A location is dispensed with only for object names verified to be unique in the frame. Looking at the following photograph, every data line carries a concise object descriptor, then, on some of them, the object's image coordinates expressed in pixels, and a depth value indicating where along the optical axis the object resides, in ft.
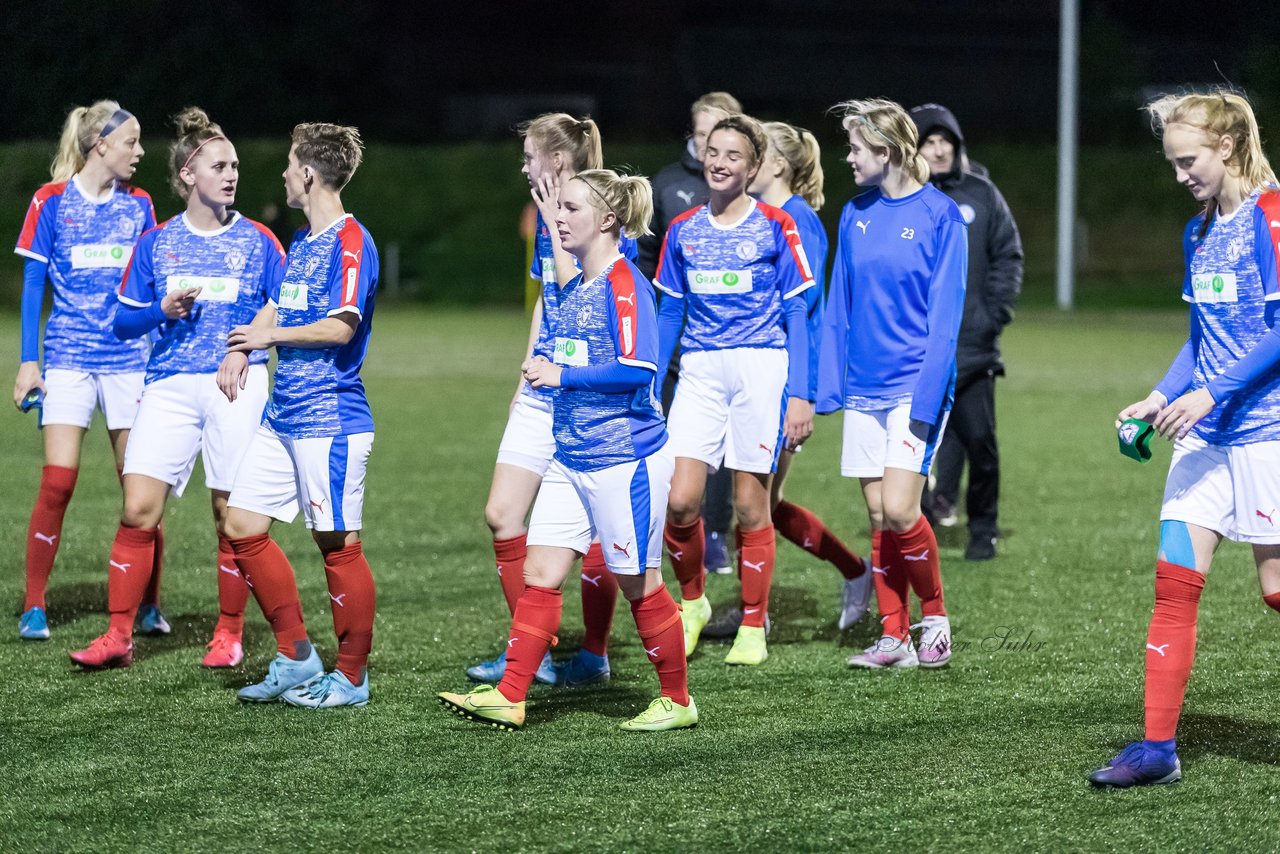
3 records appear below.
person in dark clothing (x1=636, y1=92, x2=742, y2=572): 42.63
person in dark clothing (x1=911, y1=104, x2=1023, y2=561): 51.88
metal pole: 170.09
